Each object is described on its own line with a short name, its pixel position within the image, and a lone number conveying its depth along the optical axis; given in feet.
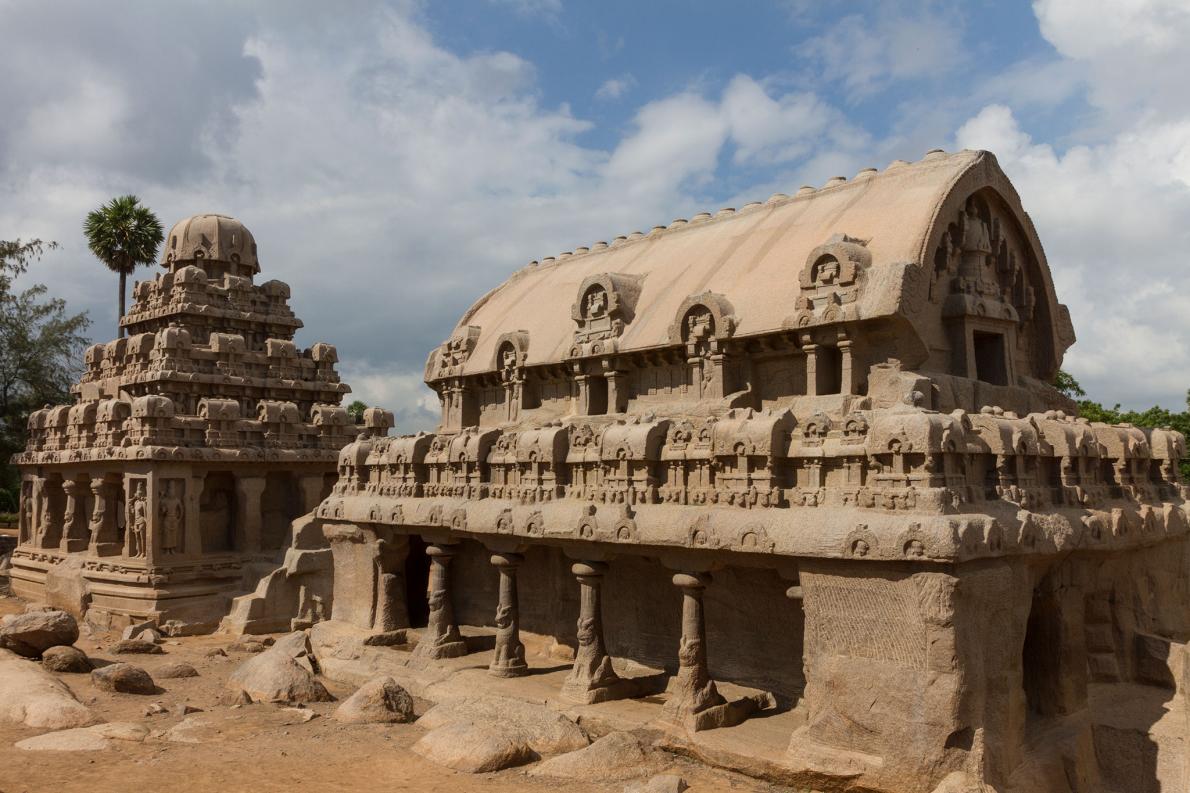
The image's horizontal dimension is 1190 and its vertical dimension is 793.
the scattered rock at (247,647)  66.18
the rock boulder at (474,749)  36.55
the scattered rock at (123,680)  50.37
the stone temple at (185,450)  75.46
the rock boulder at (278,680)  47.75
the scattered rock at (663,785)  32.32
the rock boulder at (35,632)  55.62
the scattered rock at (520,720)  37.86
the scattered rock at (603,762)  34.86
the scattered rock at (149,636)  67.72
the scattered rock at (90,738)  39.06
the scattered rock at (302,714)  44.24
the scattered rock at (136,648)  64.64
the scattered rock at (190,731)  41.22
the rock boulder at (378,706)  43.16
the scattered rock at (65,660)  54.44
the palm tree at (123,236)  126.93
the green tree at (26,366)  123.65
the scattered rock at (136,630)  69.46
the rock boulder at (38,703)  42.52
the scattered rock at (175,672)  55.72
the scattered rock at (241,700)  46.97
